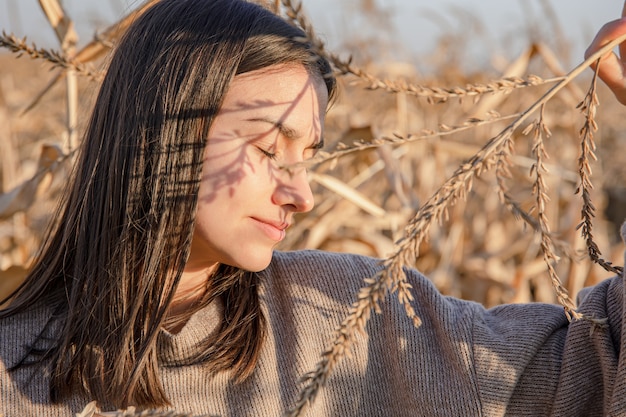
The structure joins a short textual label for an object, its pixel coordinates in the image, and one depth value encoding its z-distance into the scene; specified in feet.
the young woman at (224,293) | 4.00
